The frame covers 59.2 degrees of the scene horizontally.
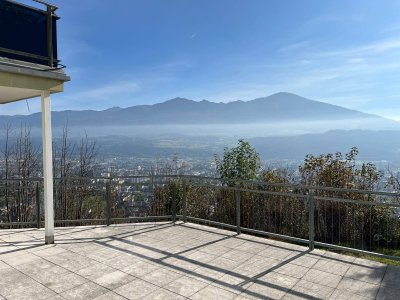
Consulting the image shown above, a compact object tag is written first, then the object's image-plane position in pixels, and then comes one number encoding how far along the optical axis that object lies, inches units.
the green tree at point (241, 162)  405.4
